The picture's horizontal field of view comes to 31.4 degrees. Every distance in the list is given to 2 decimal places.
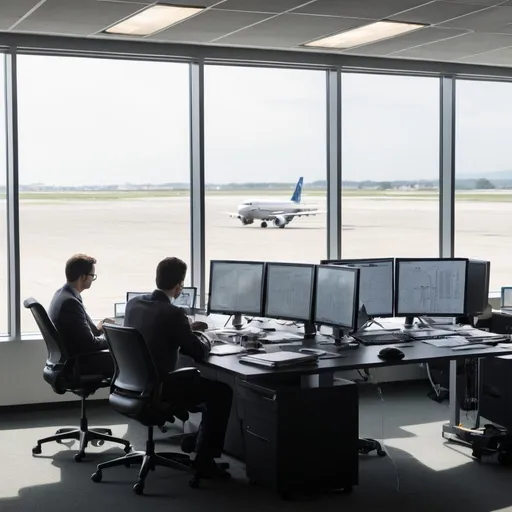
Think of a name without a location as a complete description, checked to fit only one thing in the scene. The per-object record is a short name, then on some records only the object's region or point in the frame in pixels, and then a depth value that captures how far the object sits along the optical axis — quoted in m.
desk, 4.99
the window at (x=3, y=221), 7.26
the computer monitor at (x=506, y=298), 7.68
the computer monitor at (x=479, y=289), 6.95
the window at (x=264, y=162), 7.97
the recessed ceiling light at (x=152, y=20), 6.11
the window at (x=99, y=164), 7.47
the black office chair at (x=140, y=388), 5.10
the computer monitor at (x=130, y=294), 6.84
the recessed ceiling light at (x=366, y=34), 6.72
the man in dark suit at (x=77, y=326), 5.85
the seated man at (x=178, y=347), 5.20
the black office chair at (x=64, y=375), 5.83
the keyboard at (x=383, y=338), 5.88
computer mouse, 5.30
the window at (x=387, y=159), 8.48
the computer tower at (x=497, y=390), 6.16
